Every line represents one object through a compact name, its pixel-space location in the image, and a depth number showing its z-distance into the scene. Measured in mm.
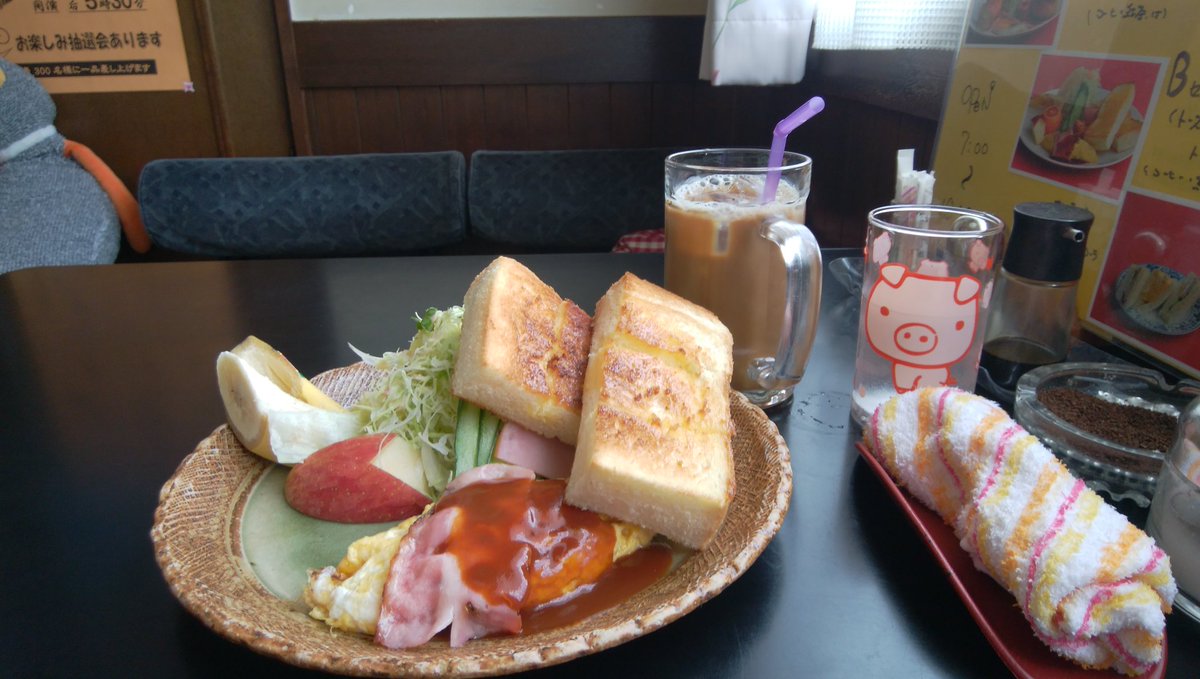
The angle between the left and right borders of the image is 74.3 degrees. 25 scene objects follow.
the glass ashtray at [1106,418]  403
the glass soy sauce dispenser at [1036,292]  479
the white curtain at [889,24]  757
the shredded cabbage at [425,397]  449
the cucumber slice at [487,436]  427
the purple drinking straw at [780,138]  495
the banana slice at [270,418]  426
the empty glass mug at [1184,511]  326
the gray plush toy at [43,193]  1136
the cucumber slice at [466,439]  425
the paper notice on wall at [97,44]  1348
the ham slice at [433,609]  305
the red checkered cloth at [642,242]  1149
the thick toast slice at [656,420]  356
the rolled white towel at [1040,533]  276
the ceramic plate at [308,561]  272
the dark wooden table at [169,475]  316
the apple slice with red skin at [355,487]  399
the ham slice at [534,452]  416
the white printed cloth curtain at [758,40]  1015
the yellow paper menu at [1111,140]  502
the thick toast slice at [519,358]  405
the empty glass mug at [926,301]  451
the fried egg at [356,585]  315
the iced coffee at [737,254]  508
